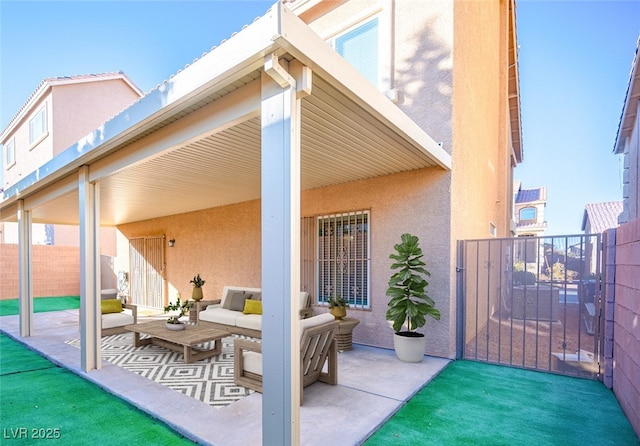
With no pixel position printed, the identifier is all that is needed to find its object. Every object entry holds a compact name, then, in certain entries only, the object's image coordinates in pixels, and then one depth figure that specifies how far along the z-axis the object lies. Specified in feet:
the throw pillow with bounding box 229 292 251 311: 25.23
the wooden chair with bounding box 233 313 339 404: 12.77
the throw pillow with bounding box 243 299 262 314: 23.49
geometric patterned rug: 13.33
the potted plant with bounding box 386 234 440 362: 16.80
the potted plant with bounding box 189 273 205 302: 29.90
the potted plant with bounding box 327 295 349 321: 19.79
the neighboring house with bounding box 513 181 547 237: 105.99
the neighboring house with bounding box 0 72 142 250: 46.50
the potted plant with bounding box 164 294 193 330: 19.21
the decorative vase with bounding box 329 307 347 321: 19.76
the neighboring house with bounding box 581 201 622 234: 55.83
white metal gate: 38.68
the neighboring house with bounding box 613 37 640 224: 21.43
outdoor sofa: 22.00
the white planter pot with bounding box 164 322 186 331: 19.17
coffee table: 17.03
